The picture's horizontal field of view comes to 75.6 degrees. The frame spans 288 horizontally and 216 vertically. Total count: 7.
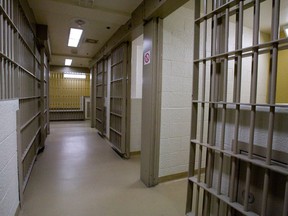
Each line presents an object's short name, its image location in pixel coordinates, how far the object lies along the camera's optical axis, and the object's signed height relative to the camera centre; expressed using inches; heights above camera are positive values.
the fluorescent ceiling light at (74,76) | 384.5 +45.1
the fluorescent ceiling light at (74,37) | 175.8 +62.4
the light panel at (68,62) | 314.2 +62.7
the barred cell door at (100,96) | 234.2 +2.1
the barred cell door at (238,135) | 48.2 -10.6
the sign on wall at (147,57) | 108.7 +24.9
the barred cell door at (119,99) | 157.2 -1.1
